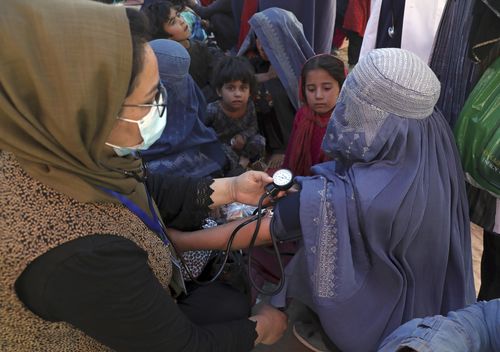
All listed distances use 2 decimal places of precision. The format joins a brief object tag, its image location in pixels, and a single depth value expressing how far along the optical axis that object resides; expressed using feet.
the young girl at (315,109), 8.70
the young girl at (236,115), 10.17
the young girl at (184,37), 11.60
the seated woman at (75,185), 3.16
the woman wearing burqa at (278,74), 10.94
